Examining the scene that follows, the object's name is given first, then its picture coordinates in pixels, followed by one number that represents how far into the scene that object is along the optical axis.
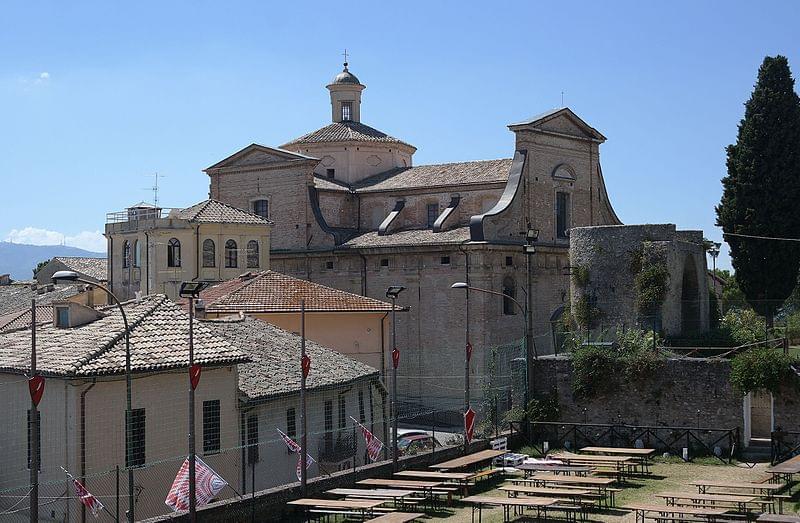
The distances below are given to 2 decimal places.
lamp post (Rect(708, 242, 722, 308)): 40.16
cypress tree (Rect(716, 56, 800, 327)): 41.19
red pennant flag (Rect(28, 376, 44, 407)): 16.62
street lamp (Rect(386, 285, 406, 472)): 26.02
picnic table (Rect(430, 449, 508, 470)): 26.34
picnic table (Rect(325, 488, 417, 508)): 22.48
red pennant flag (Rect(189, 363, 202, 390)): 20.17
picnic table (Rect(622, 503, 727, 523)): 20.34
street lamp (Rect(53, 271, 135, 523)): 18.89
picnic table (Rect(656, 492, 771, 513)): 21.61
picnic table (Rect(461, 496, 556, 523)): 21.28
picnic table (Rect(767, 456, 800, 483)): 23.21
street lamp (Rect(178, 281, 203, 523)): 19.88
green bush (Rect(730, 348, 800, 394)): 29.39
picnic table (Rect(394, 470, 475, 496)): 24.69
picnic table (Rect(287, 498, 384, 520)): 21.31
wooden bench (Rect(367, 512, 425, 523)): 20.46
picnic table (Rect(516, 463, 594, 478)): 26.12
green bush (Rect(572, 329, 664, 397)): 32.03
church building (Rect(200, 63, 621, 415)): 47.34
